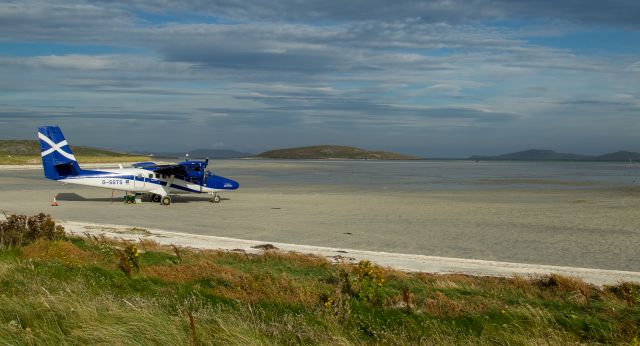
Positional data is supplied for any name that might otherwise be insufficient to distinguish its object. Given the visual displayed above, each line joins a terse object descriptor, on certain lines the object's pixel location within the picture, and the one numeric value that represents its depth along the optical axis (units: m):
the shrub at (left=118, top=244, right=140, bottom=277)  10.55
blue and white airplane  31.06
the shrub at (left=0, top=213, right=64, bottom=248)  13.82
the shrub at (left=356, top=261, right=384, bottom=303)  9.14
